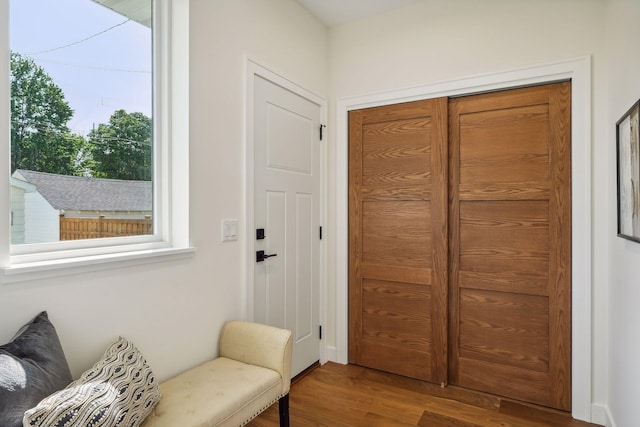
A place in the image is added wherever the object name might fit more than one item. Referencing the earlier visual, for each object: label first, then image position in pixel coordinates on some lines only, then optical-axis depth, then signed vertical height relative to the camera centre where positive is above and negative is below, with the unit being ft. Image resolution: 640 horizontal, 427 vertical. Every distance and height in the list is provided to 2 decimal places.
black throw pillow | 3.27 -1.56
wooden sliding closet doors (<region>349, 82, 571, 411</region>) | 7.63 -0.69
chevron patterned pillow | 3.27 -1.86
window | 4.58 +1.14
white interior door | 7.74 -0.06
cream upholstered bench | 4.70 -2.54
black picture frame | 4.99 +0.58
